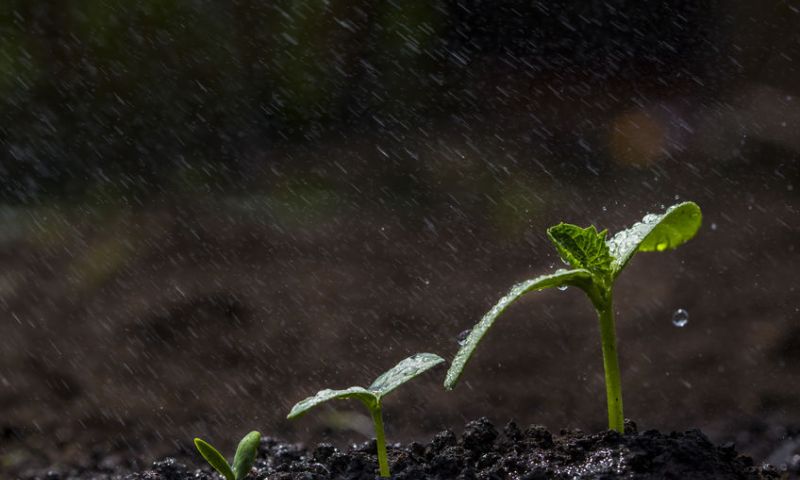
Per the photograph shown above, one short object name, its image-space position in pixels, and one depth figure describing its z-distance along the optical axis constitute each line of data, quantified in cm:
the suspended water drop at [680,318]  144
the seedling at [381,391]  120
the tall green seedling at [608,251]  120
